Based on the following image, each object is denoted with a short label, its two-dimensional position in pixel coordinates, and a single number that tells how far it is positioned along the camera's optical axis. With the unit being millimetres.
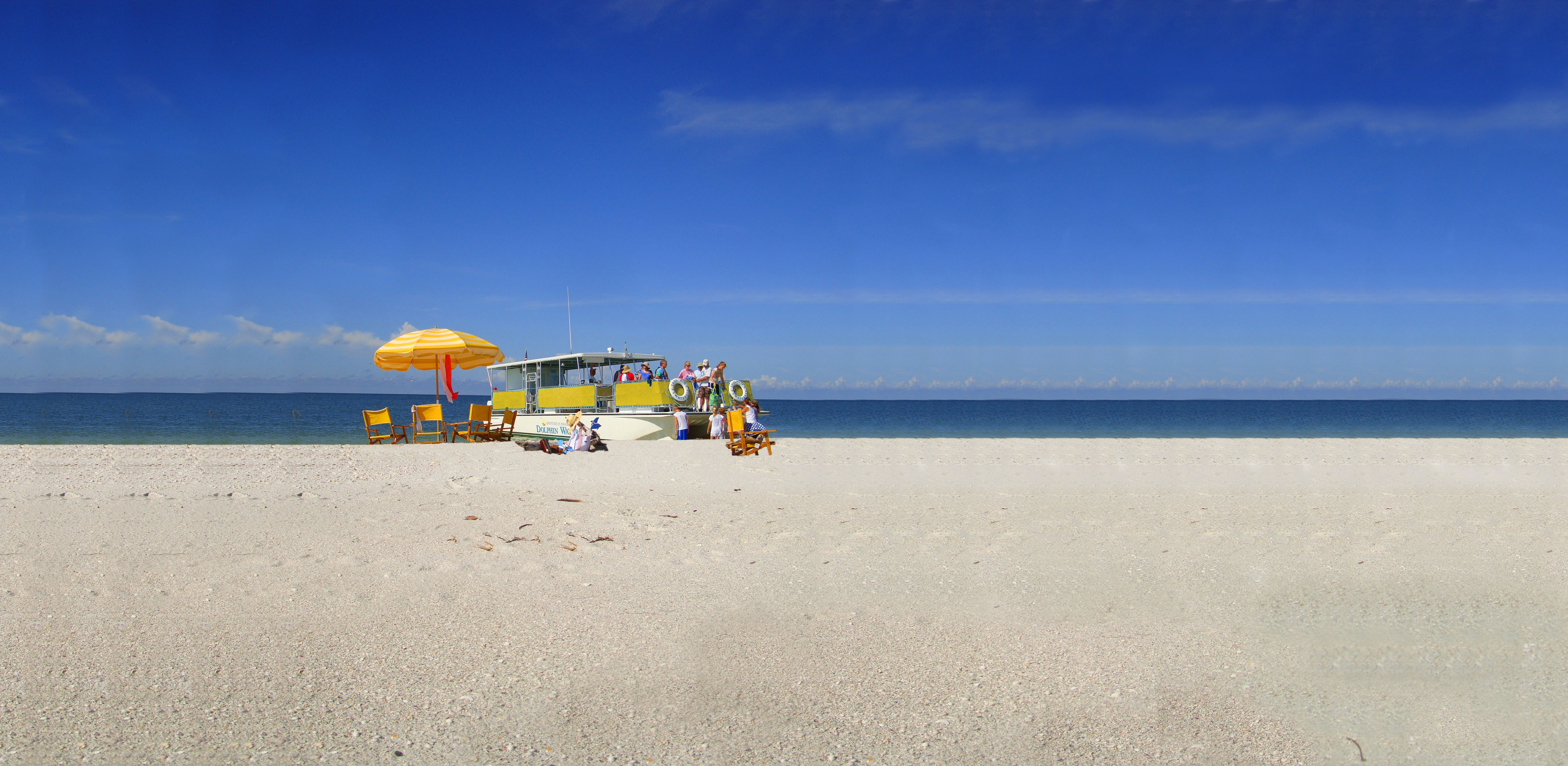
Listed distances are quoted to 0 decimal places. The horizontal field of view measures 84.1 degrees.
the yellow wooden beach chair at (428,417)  18078
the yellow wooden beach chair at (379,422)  17859
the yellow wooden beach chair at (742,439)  14508
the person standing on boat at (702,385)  18703
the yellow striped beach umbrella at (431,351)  16875
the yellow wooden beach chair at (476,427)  18203
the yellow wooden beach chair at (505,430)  18672
